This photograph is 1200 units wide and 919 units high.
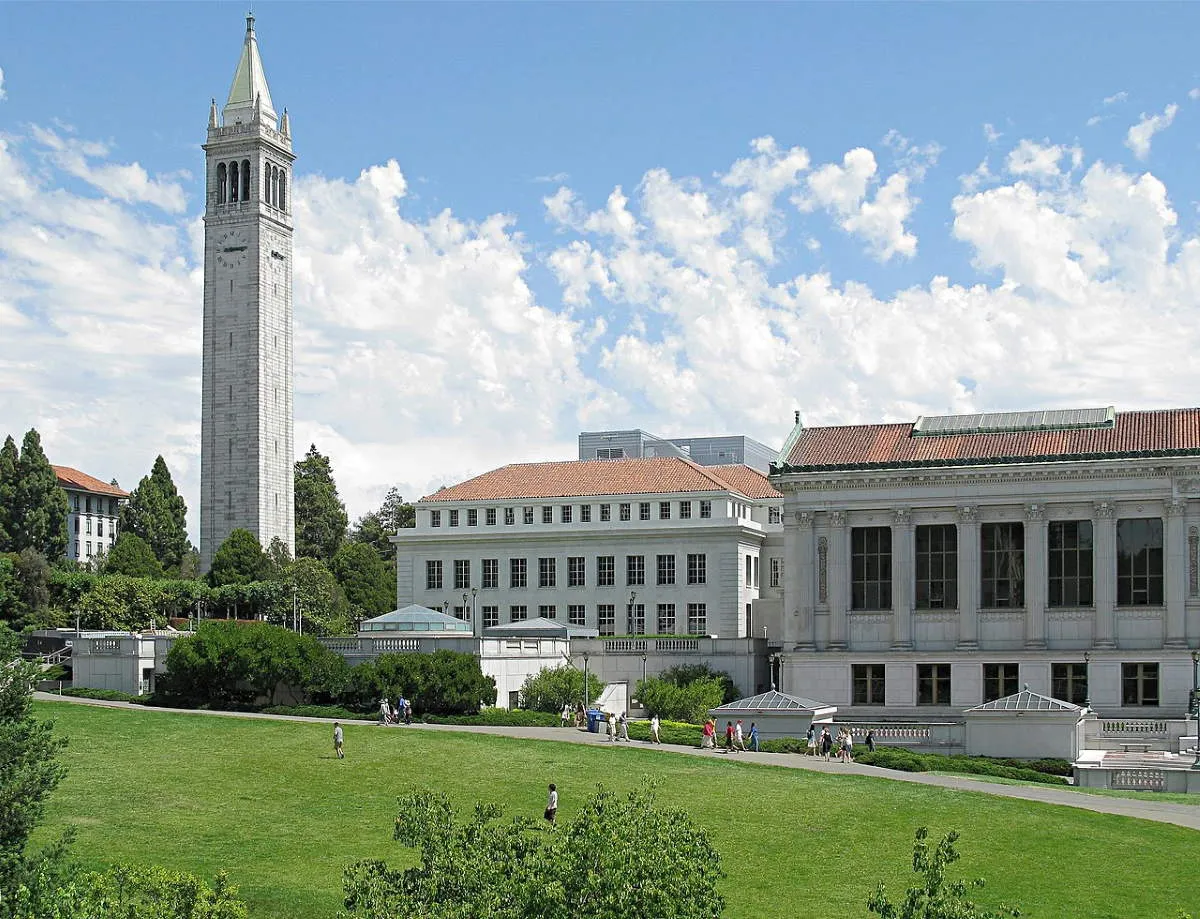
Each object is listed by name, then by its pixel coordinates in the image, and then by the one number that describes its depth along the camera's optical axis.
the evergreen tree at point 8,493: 134.25
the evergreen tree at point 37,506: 135.12
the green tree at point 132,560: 129.75
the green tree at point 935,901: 23.72
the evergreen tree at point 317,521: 151.12
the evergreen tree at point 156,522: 142.00
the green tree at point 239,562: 130.00
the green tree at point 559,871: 23.94
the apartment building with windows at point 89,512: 173.12
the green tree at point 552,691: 76.44
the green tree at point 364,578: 134.38
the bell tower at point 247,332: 142.75
